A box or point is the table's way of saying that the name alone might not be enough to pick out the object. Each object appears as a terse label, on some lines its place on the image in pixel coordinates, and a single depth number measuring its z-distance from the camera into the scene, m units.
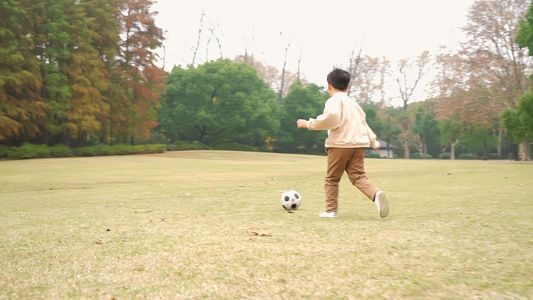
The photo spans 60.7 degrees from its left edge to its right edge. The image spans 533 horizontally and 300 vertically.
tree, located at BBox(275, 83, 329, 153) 55.88
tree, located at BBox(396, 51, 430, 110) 60.53
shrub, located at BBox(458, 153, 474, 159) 64.44
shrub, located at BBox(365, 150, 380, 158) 68.77
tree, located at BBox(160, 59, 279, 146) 47.16
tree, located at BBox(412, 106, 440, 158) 62.12
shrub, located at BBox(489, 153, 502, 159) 58.49
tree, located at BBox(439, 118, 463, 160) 54.72
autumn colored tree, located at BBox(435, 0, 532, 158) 34.44
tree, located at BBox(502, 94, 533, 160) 24.81
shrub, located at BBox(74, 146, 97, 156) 32.62
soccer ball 6.22
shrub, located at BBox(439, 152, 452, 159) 68.82
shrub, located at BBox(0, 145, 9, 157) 28.77
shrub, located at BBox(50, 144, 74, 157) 30.83
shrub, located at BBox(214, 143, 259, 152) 50.28
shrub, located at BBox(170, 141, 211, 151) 45.75
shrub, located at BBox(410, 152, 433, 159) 66.62
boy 5.43
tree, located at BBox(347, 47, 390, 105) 60.62
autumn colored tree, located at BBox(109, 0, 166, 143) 37.03
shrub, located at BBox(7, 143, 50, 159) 28.78
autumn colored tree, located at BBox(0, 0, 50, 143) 28.09
